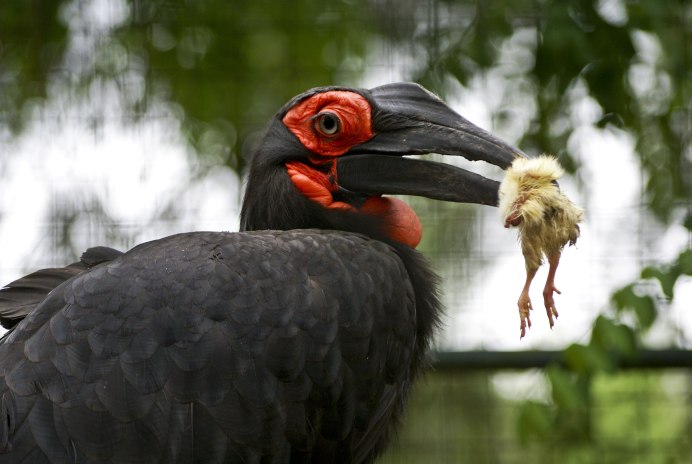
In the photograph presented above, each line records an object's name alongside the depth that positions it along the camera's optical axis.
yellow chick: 4.25
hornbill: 3.99
